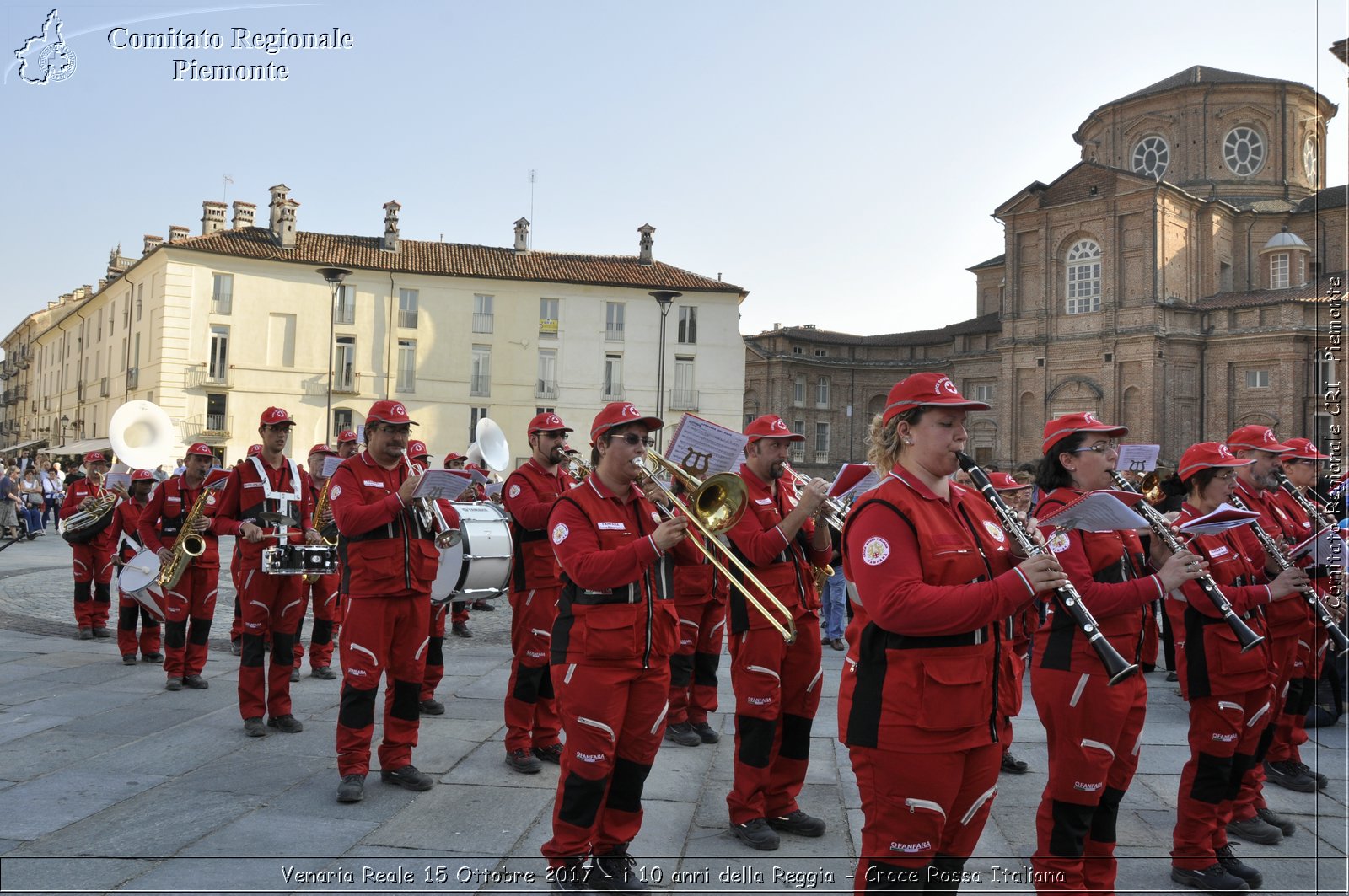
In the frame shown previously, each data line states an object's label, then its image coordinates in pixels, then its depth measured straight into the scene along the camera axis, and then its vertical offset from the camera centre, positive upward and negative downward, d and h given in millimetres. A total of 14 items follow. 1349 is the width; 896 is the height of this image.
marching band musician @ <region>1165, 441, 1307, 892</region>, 4898 -1140
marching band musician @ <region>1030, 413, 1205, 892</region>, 4195 -990
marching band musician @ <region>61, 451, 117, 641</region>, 11367 -1380
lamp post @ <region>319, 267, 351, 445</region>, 25000 +5051
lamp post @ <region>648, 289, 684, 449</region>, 28373 +5248
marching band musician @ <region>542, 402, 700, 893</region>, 4426 -833
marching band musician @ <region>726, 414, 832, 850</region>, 5266 -1089
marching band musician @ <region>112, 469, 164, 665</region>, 9812 -1343
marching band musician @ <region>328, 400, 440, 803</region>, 5875 -781
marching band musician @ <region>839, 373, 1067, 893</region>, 3334 -613
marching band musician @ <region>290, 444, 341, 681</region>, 9531 -1492
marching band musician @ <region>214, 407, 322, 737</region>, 7250 -824
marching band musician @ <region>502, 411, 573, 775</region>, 6578 -941
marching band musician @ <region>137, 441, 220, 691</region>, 8680 -1321
